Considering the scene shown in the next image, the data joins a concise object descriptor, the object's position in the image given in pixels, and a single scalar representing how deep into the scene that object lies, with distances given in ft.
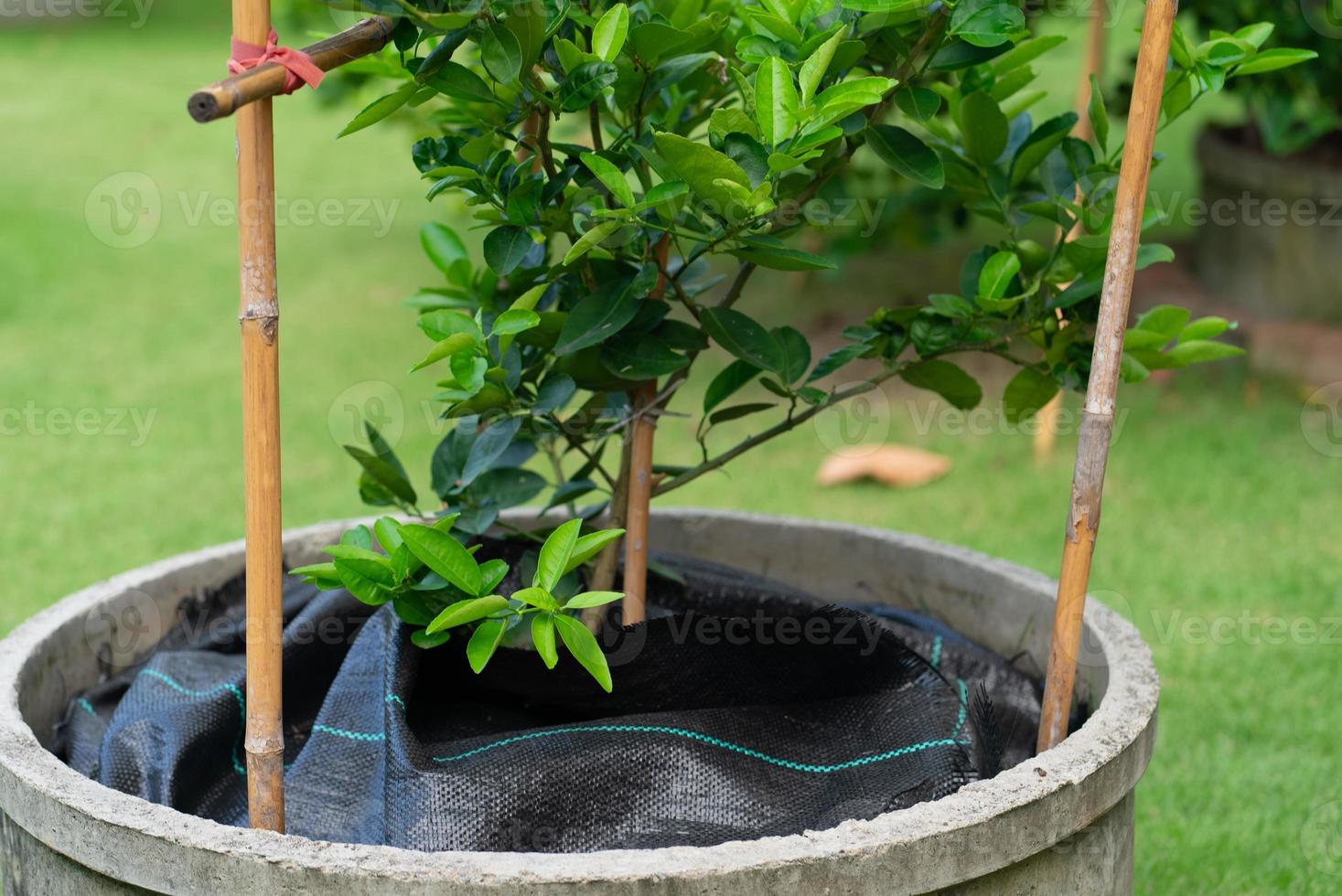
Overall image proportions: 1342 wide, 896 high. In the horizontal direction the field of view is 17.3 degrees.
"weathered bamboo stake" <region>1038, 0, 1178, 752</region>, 9.58
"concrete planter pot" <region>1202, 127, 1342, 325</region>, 21.85
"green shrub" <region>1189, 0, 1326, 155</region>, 18.80
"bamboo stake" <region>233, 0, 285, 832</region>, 9.26
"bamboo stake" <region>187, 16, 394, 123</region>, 8.98
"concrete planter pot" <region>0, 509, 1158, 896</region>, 9.08
